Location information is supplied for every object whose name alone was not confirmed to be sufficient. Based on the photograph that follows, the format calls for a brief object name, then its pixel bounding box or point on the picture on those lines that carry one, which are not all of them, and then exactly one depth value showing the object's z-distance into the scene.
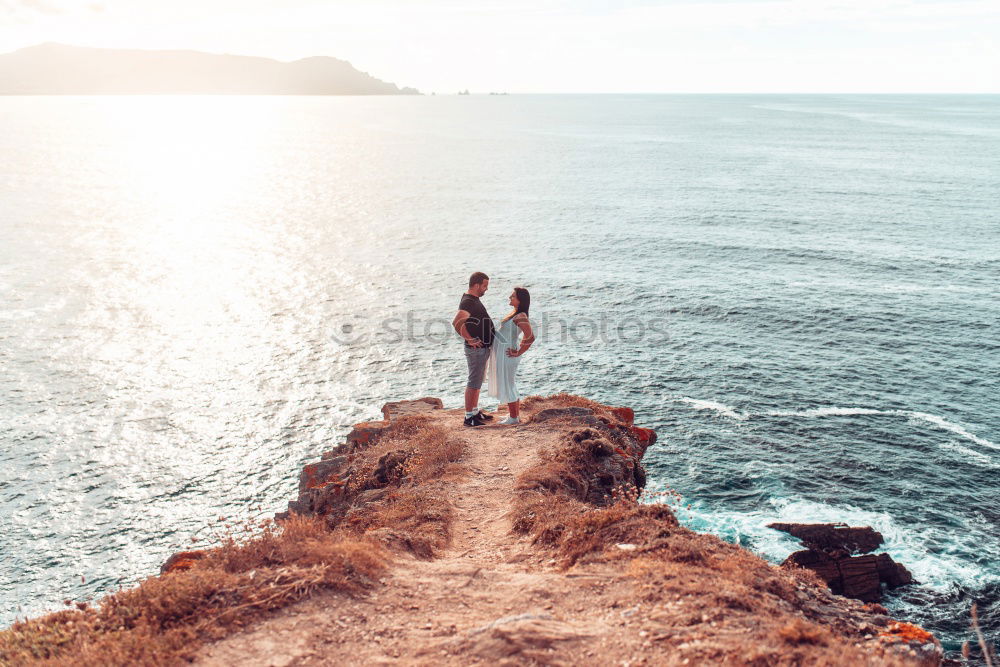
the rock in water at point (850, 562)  19.80
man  15.86
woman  16.05
